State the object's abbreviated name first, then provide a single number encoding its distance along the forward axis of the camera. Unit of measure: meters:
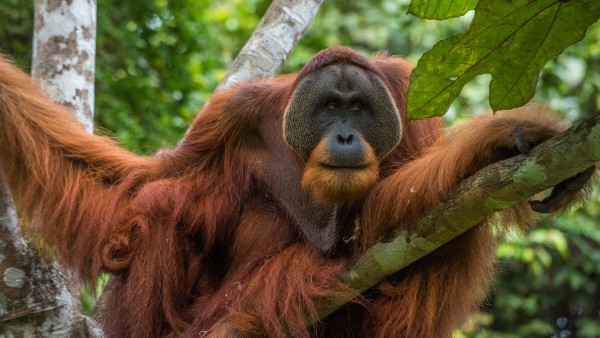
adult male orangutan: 6.05
